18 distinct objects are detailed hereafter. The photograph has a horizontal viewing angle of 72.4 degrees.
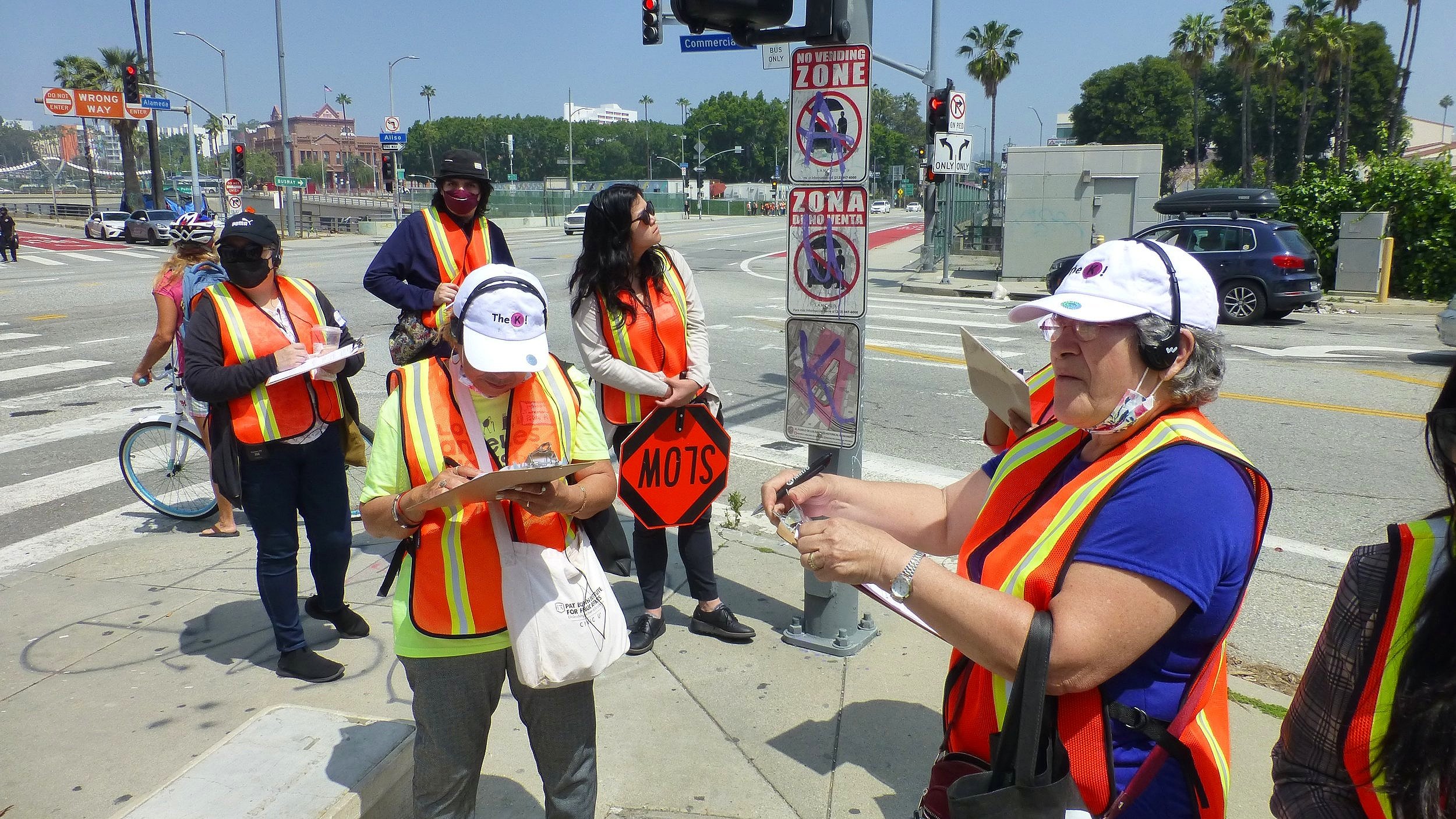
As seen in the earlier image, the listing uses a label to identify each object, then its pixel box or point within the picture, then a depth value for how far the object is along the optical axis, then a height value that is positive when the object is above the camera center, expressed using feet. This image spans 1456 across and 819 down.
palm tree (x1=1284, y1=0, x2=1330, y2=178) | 159.43 +34.24
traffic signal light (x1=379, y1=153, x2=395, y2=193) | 117.39 +7.96
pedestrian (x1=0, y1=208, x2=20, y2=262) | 87.20 +0.27
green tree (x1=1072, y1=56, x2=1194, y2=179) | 225.56 +30.19
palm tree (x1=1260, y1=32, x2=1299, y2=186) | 156.66 +28.01
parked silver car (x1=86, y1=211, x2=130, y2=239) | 126.93 +1.46
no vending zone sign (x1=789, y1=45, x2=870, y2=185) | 12.89 +1.61
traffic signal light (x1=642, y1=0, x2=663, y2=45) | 29.84 +6.55
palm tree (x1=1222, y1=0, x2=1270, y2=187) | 151.84 +31.21
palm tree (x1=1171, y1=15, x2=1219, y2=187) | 171.53 +33.81
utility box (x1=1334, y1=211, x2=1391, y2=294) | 61.27 -0.90
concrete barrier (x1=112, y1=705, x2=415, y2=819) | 9.16 -5.15
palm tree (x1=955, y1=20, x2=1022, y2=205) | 189.16 +35.77
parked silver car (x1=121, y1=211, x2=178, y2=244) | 123.65 +1.13
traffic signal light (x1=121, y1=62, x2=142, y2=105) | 110.63 +17.12
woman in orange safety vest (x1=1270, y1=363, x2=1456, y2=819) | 4.23 -2.02
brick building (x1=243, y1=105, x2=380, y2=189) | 481.87 +46.75
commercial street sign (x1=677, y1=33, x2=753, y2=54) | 45.16 +8.92
